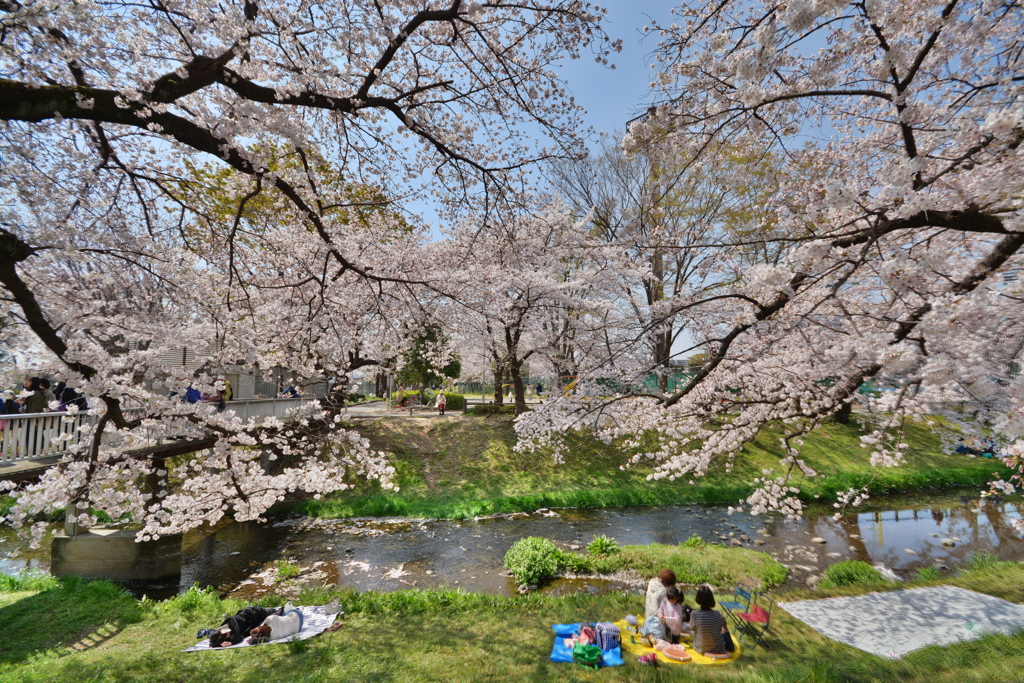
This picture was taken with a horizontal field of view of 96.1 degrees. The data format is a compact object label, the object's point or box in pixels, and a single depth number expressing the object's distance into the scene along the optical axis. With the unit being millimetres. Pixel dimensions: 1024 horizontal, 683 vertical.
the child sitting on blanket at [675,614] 5688
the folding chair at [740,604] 6048
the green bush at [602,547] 9680
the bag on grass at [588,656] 5182
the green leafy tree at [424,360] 20328
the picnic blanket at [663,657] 5188
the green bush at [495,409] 21652
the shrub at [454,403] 27453
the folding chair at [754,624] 5620
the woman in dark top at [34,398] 10297
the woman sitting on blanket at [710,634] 5355
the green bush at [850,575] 7738
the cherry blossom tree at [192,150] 4336
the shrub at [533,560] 8633
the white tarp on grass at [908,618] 5395
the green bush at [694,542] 9977
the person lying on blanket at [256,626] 6008
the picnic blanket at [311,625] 5907
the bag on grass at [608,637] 5504
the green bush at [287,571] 9141
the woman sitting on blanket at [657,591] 6078
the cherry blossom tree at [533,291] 15742
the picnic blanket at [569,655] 5234
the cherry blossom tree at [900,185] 3326
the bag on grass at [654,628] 5684
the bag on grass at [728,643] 5477
